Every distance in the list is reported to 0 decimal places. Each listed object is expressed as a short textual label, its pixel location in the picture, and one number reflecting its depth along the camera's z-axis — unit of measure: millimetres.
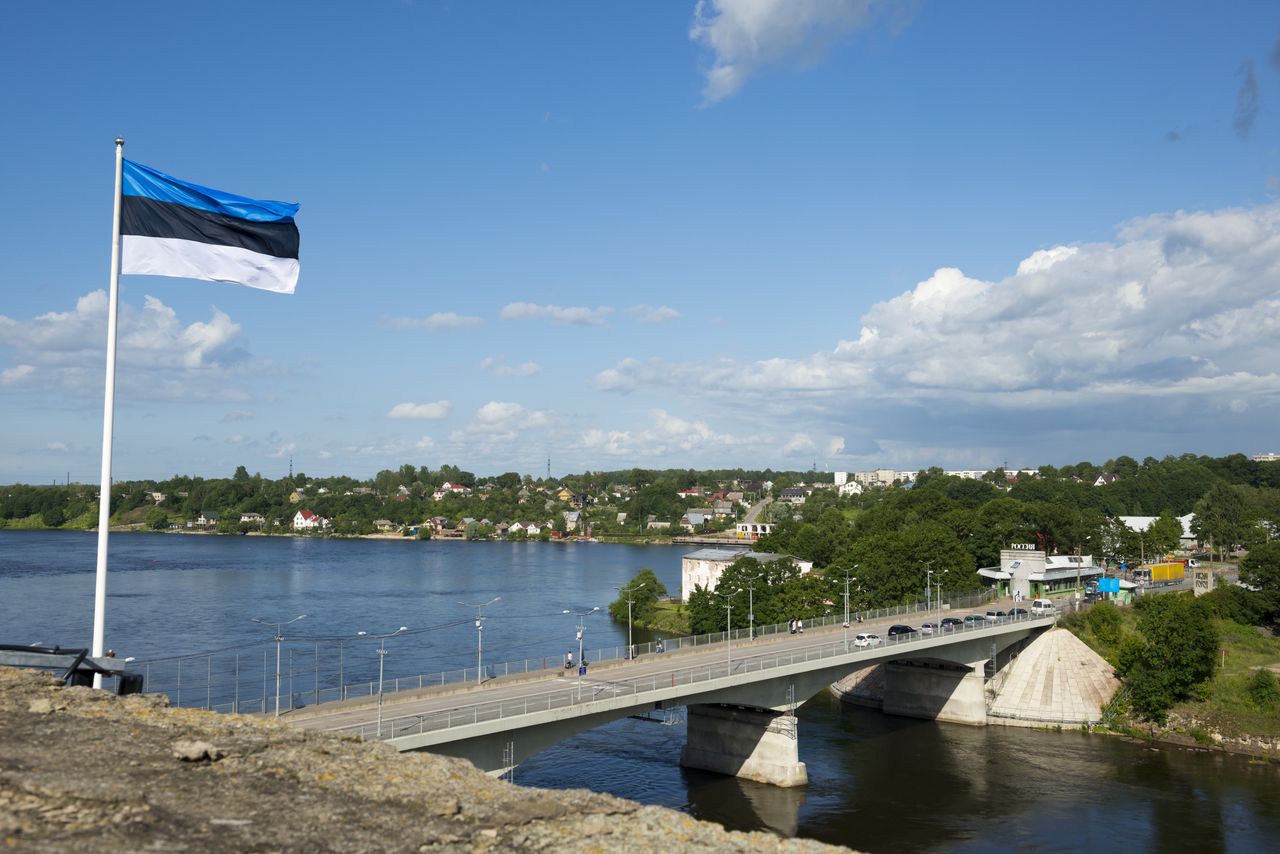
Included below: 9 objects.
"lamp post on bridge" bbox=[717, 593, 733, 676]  58388
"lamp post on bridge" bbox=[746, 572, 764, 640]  79931
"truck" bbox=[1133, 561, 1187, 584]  105188
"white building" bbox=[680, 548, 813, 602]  116375
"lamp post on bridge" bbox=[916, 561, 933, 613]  89362
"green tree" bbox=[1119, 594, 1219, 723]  67750
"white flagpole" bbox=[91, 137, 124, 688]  18781
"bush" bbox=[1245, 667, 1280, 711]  66062
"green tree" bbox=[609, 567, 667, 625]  111312
